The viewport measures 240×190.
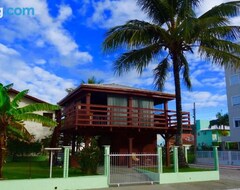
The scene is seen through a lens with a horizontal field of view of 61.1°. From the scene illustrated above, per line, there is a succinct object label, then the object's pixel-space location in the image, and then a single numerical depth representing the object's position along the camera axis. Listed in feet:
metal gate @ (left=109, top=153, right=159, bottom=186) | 32.83
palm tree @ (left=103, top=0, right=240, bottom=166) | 41.18
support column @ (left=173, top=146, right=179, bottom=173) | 36.25
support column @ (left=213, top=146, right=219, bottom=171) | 39.99
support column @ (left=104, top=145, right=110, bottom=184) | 31.94
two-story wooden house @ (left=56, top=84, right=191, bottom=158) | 46.99
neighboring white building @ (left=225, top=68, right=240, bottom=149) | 87.25
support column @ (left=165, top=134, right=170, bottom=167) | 50.51
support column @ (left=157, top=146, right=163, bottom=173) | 35.00
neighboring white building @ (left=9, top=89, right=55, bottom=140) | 69.94
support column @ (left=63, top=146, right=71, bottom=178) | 30.04
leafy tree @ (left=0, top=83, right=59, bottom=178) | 31.05
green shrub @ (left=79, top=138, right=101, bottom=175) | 36.81
